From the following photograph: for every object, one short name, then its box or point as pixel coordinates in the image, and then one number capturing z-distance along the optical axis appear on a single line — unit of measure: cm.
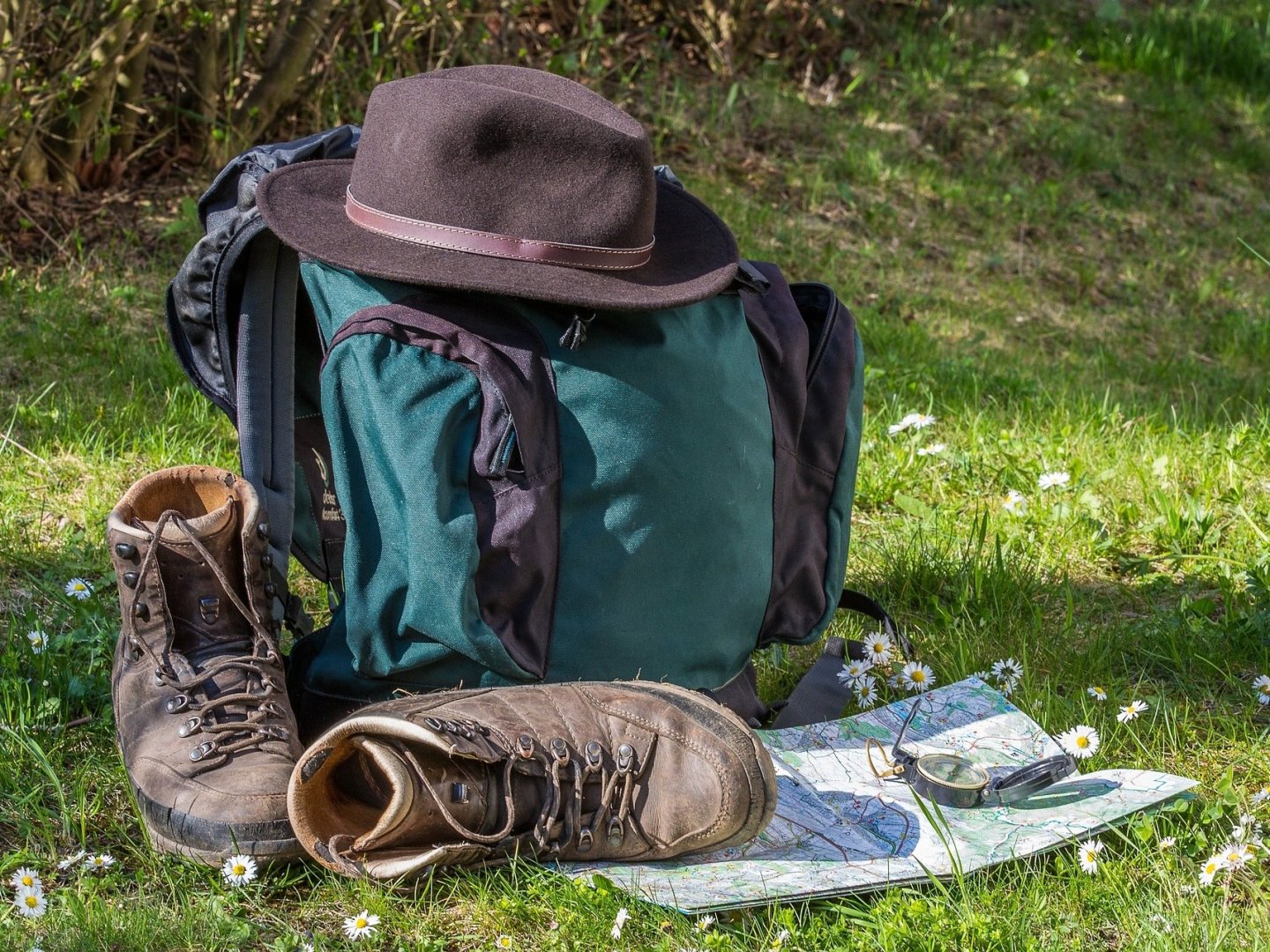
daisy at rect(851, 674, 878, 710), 253
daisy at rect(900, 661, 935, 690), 255
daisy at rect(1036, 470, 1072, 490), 328
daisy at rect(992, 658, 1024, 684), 257
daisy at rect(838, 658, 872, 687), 254
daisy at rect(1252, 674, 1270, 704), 252
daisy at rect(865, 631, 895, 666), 261
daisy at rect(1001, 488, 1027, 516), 327
